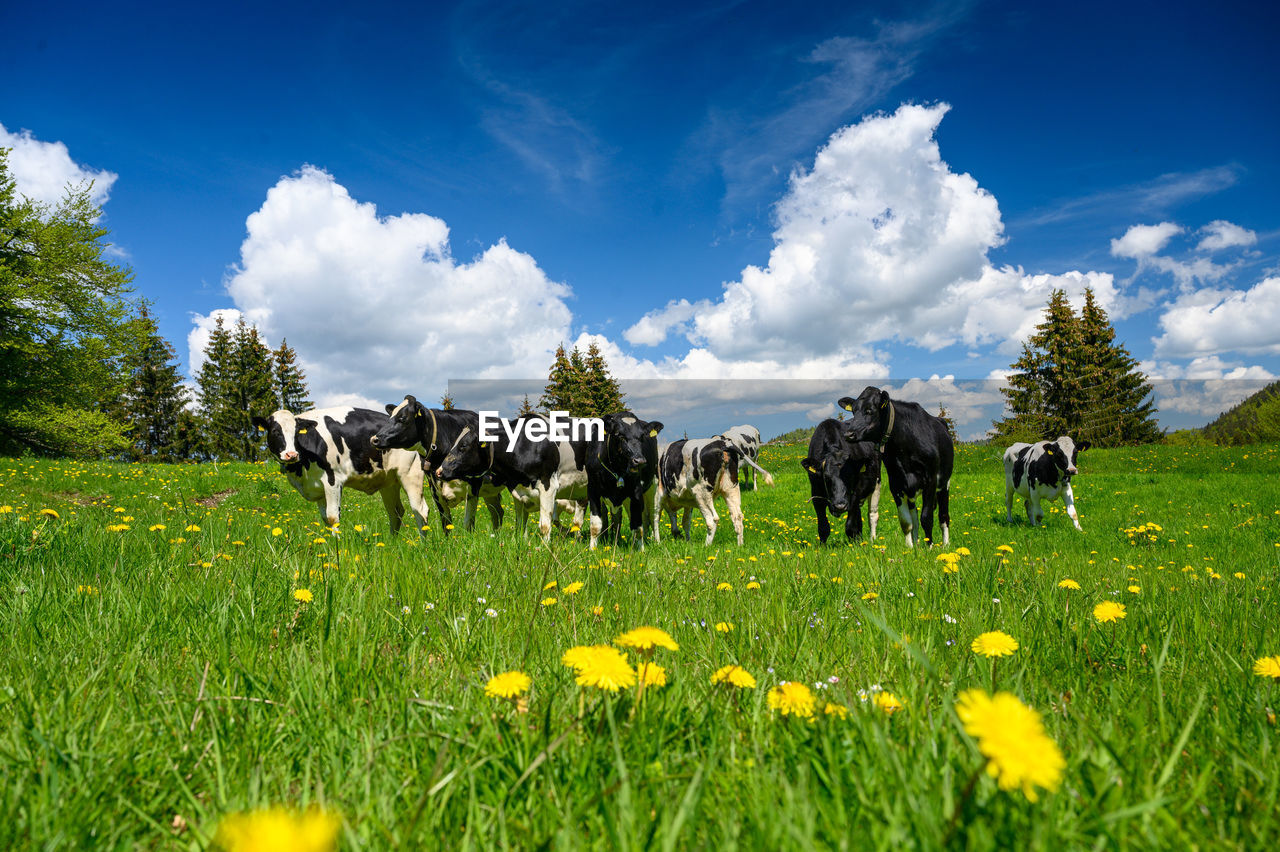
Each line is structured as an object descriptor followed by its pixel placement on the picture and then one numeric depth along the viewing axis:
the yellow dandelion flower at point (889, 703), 1.75
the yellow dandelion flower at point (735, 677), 1.63
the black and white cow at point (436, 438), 10.02
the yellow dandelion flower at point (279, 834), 0.68
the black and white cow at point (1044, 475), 14.91
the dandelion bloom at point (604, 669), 1.43
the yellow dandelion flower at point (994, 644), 1.85
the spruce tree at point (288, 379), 67.62
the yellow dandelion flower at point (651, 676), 1.57
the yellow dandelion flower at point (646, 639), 1.60
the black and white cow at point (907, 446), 9.80
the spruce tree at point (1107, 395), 57.06
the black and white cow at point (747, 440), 14.05
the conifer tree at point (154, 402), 64.38
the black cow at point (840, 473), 11.07
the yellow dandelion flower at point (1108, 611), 2.27
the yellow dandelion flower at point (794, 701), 1.57
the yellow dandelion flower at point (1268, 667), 1.77
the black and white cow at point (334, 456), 10.05
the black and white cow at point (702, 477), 13.00
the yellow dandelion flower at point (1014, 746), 0.81
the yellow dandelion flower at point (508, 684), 1.55
